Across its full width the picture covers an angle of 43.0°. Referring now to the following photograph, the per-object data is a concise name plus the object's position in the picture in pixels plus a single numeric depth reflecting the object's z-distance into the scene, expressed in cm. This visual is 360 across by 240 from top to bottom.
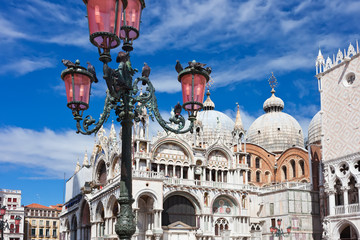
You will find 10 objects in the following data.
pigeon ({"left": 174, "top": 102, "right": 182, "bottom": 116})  1024
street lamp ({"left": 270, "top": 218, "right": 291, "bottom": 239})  2636
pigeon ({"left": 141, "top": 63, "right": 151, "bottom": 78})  965
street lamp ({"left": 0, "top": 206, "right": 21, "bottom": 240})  2080
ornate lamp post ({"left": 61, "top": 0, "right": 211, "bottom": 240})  758
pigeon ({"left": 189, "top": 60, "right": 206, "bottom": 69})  946
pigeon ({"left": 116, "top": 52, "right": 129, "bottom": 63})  866
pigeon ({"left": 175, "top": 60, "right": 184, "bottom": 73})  963
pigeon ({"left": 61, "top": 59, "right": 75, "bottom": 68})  892
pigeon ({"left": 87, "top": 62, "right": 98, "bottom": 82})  937
